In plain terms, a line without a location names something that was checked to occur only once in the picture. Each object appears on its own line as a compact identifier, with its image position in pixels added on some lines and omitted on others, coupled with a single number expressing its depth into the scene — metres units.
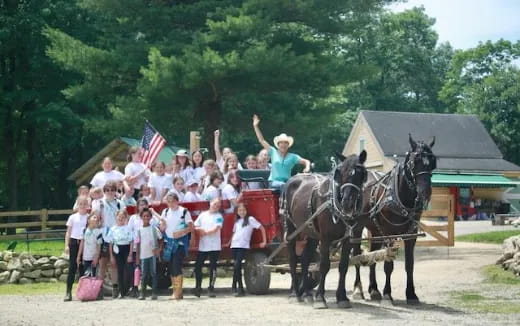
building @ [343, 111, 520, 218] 52.97
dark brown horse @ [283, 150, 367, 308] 12.25
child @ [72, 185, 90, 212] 15.71
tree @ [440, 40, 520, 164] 63.47
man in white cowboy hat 14.38
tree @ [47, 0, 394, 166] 23.44
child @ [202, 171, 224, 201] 15.22
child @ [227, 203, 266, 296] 14.88
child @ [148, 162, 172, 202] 15.88
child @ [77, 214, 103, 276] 15.13
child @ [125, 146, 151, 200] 16.12
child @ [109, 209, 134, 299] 15.07
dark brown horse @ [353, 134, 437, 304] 12.50
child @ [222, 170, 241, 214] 15.13
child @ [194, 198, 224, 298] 14.97
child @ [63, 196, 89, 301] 15.29
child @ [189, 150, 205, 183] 16.04
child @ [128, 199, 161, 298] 14.96
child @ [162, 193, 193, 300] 14.81
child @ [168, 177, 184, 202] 15.56
